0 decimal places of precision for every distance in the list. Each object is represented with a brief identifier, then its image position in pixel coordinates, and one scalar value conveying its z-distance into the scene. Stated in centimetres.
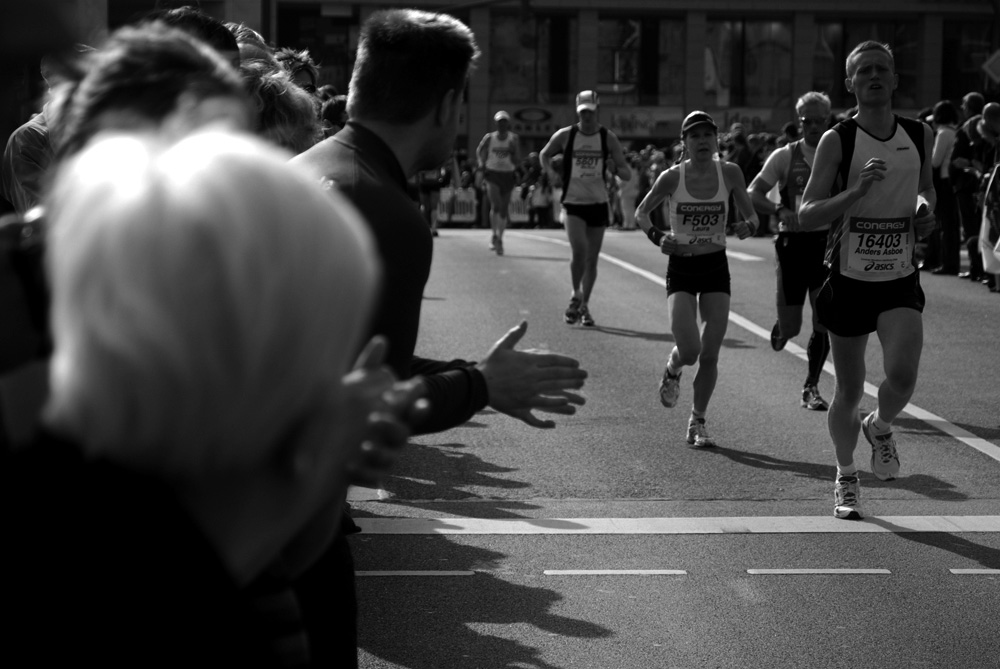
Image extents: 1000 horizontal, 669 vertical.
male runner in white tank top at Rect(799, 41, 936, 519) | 1361
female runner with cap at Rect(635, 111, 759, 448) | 1787
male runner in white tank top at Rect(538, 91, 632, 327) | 2873
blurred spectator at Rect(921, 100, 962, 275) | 3737
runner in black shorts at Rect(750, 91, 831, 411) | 1992
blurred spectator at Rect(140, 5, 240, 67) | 886
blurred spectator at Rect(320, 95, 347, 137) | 1898
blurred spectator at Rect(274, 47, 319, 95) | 1518
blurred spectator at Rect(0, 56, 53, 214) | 970
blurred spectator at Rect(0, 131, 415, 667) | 266
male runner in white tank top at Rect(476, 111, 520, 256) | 4281
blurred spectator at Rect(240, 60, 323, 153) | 913
